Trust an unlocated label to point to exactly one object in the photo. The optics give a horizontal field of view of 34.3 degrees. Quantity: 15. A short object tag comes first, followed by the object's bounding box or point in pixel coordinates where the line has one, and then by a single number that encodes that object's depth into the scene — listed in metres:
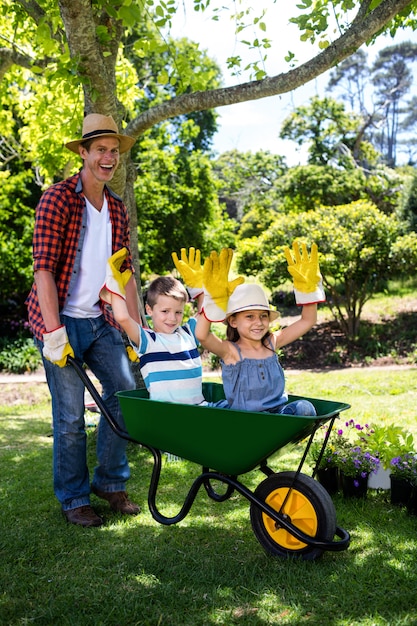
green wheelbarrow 2.37
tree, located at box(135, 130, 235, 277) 12.69
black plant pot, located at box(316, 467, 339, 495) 3.37
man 3.00
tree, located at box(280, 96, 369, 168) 15.74
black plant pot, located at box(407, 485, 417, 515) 3.06
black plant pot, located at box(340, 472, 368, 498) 3.29
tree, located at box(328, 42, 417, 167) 36.46
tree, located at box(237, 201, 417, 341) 9.31
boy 2.81
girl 2.69
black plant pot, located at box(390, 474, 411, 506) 3.11
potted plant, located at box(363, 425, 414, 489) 3.26
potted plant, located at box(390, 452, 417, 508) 3.10
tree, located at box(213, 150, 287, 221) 17.20
